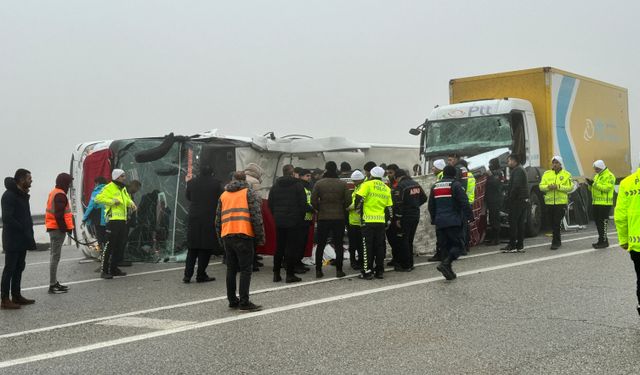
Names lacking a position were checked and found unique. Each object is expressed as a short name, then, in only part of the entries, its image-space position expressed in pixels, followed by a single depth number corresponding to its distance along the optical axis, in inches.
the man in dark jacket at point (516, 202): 513.0
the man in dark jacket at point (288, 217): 414.9
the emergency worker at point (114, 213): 455.5
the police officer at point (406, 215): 442.3
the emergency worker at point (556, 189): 530.3
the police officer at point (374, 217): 408.2
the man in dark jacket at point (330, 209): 423.8
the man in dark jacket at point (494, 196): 552.7
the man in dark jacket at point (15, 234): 354.9
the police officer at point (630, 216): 254.1
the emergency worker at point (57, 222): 401.1
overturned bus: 542.0
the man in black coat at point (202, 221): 433.7
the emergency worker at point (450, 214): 389.7
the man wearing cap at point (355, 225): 429.7
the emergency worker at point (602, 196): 518.6
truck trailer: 621.0
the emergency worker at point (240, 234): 321.4
